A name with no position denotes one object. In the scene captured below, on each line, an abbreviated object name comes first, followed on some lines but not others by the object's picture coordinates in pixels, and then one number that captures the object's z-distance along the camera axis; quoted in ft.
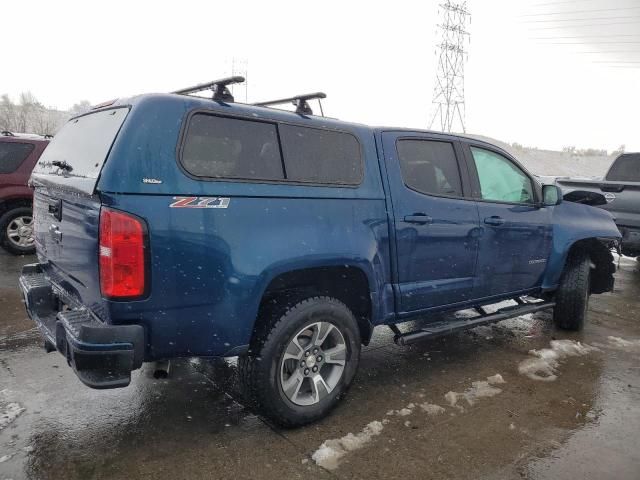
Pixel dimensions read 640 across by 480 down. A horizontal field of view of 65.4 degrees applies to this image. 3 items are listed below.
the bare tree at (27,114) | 142.00
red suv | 24.44
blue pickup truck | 7.95
